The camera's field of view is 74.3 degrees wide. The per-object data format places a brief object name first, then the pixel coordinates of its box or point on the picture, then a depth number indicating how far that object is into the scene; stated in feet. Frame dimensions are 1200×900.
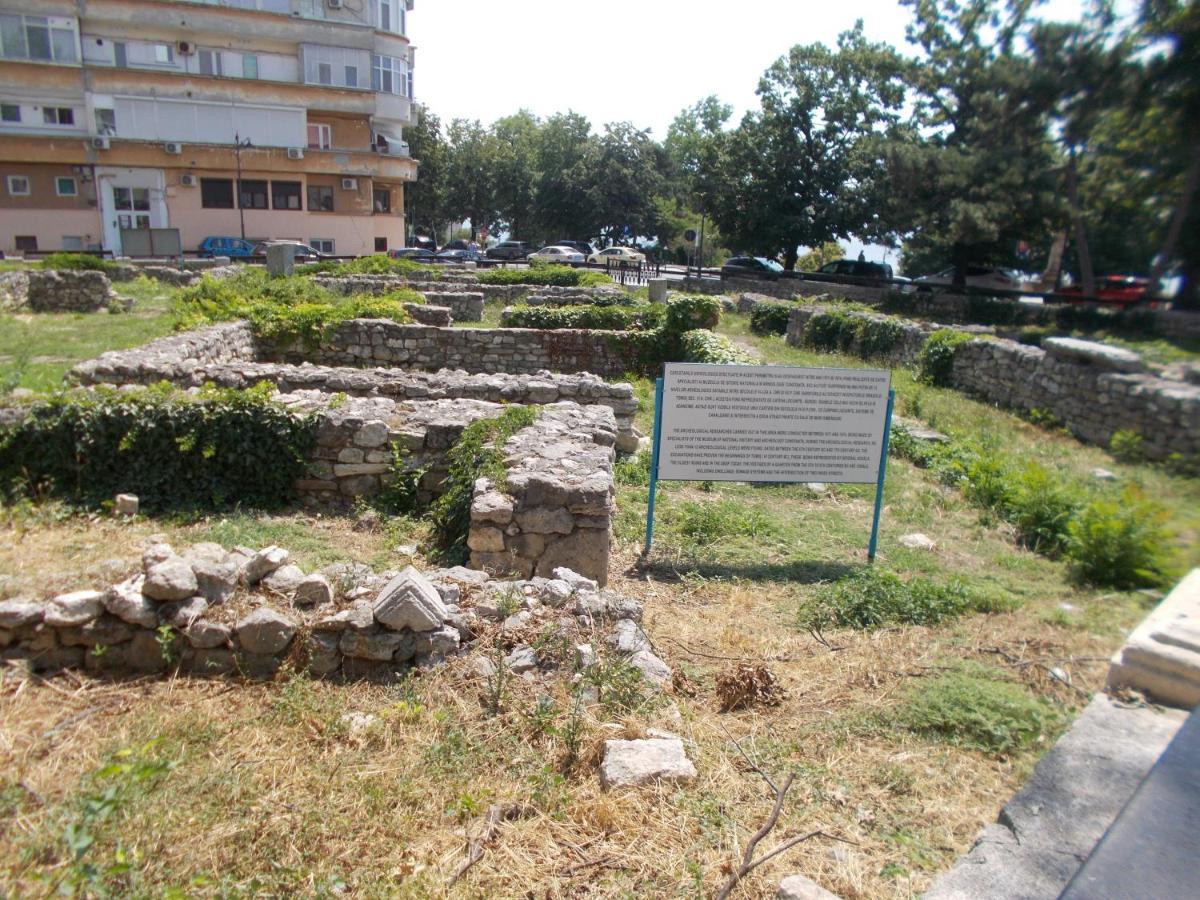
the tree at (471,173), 196.13
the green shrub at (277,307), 43.32
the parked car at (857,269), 100.53
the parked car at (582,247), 174.17
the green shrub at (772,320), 75.87
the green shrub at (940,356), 46.98
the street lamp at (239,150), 122.11
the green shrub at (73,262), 66.80
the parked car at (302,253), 100.58
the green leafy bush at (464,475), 19.51
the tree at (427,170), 179.83
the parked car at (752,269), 112.37
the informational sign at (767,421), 18.52
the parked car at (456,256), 127.03
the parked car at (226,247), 120.16
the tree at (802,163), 108.58
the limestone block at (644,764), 10.02
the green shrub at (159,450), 22.16
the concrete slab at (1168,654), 4.57
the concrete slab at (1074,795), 5.38
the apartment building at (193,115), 117.60
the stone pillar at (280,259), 65.98
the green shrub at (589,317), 54.03
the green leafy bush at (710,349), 42.08
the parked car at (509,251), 148.35
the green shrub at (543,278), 77.41
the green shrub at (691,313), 49.65
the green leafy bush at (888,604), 16.01
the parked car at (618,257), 132.67
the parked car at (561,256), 132.63
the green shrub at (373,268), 73.30
